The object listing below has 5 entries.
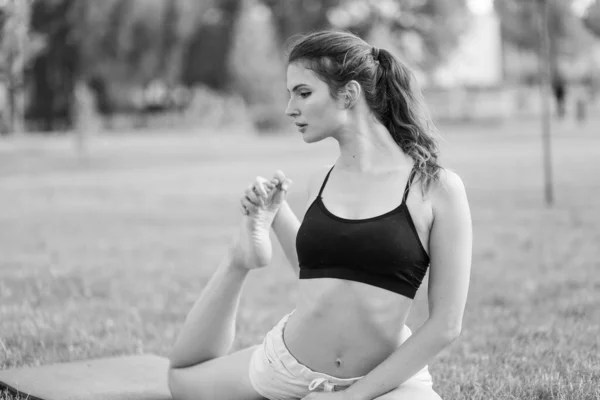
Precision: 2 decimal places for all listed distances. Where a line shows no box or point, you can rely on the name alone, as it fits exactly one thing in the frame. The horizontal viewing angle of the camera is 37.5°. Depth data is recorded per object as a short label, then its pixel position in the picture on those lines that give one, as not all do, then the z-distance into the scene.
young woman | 2.65
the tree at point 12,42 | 10.51
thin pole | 10.95
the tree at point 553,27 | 46.31
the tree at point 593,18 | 47.12
